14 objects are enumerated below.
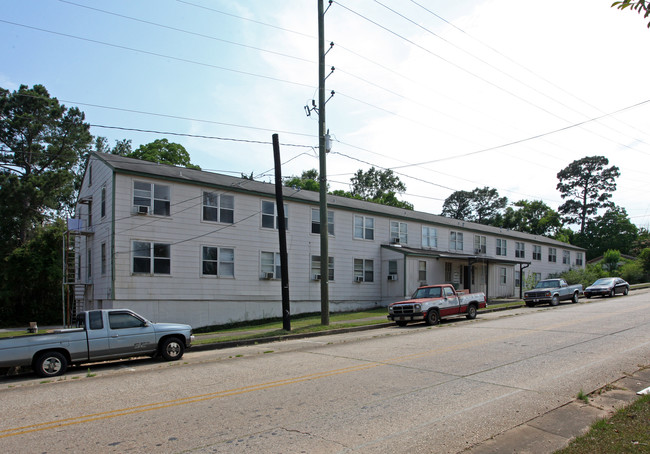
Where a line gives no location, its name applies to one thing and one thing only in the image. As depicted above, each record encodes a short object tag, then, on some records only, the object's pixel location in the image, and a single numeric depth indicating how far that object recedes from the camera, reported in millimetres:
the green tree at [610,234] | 80500
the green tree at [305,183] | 58750
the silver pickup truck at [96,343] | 10586
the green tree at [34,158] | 41438
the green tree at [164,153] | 48938
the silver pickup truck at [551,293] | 26094
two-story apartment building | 21750
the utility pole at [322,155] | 18953
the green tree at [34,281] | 38500
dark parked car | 30609
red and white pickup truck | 18906
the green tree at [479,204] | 94125
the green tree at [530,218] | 84188
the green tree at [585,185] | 83562
